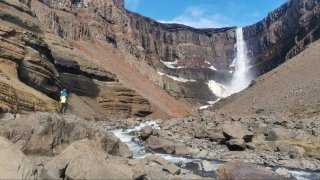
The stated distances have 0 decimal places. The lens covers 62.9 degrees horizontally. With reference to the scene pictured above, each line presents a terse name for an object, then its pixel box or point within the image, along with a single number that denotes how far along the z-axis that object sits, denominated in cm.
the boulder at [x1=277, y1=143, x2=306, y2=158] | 1479
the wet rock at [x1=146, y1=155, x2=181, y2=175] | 866
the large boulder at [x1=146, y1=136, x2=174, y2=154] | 1519
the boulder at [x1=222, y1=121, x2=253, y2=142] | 1667
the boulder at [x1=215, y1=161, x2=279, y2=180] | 781
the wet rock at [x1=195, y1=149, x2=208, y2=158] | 1493
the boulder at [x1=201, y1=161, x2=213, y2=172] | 1161
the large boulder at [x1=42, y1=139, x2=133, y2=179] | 659
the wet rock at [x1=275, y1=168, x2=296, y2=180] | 972
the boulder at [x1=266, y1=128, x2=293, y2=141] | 1712
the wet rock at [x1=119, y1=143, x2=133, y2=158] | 1149
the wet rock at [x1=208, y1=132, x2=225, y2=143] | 1761
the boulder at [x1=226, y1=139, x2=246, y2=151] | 1578
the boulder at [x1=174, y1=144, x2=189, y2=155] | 1523
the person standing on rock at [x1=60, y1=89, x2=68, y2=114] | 1944
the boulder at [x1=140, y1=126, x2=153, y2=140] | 1800
